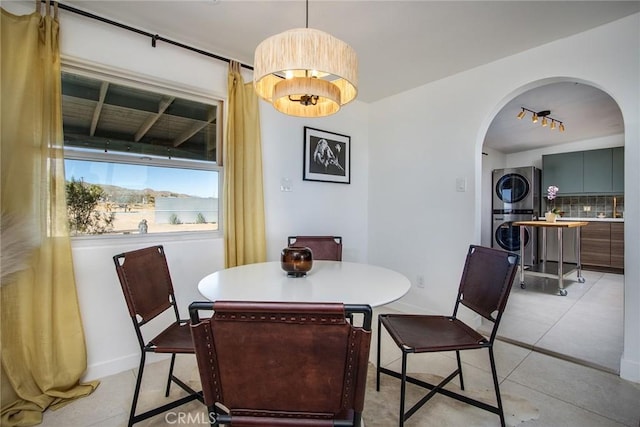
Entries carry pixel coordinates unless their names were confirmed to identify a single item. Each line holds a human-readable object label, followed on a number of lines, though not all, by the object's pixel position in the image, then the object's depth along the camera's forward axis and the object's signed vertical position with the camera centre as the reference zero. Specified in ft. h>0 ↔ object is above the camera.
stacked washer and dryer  17.31 +0.30
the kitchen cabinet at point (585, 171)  15.55 +2.36
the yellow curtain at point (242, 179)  7.35 +0.86
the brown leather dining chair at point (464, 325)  4.51 -2.05
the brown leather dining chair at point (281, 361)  2.32 -1.28
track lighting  11.71 +4.19
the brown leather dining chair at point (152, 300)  4.43 -1.51
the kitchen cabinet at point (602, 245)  15.43 -1.82
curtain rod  5.66 +4.00
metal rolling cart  11.72 -3.12
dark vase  5.07 -0.87
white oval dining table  3.94 -1.18
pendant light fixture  3.81 +2.08
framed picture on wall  9.50 +1.92
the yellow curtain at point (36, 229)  4.99 -0.32
